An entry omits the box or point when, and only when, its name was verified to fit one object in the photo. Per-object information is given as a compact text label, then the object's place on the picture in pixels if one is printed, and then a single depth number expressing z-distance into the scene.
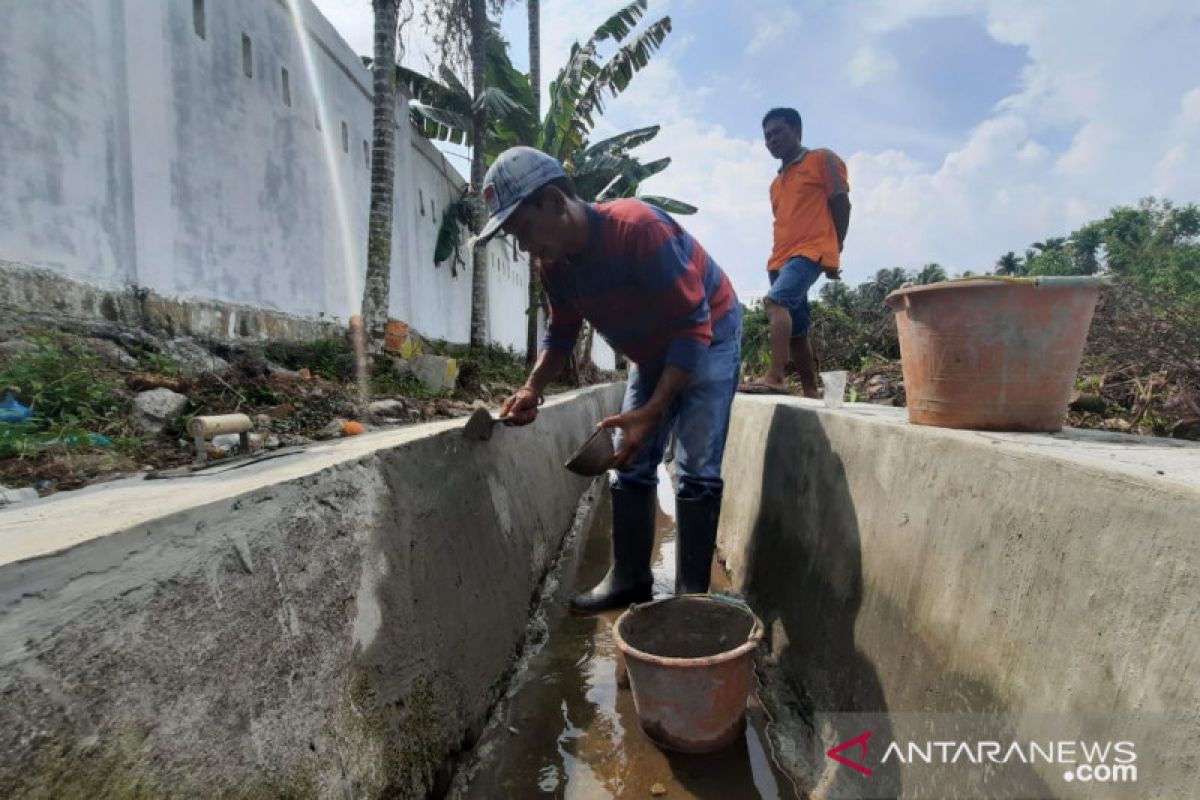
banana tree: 10.27
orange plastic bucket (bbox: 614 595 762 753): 1.79
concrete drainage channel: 0.89
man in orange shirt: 3.74
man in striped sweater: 2.08
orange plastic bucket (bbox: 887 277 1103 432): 1.77
